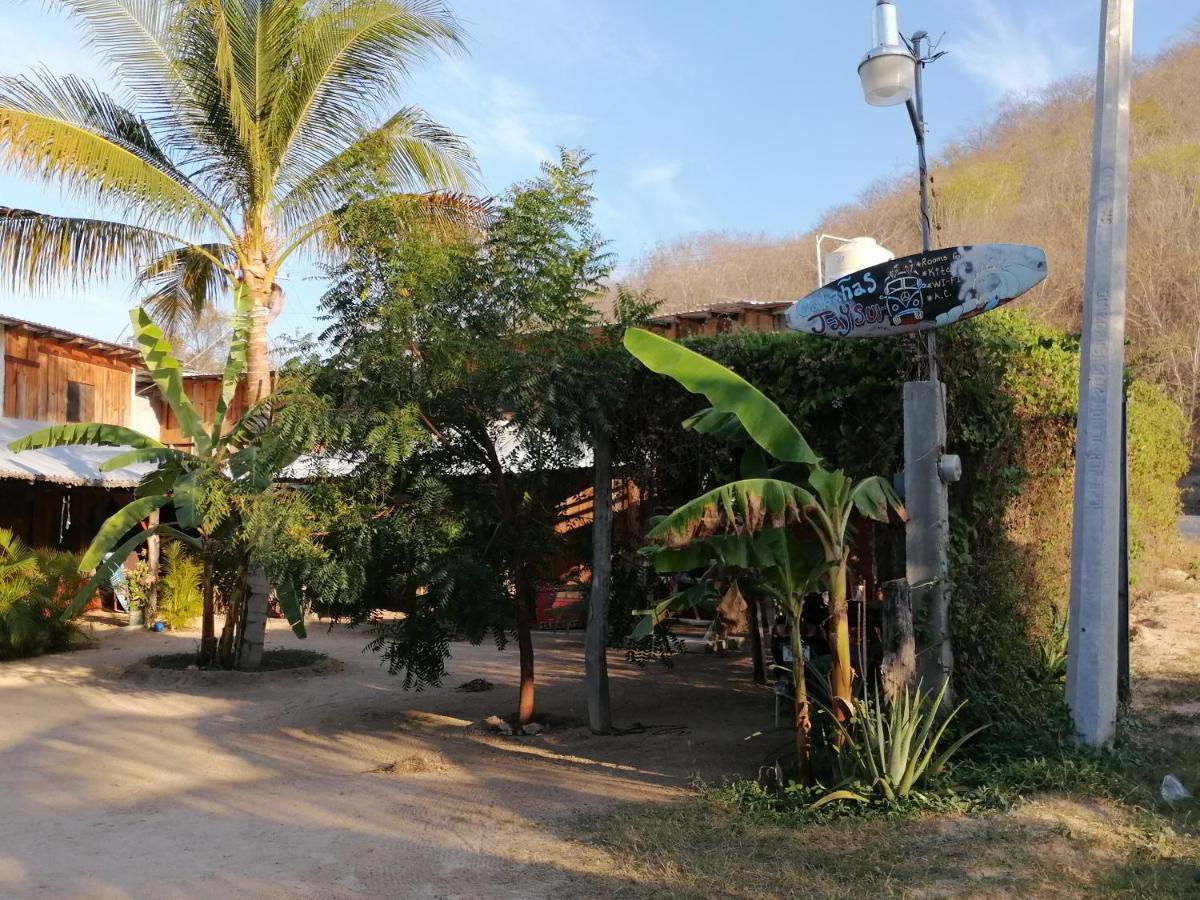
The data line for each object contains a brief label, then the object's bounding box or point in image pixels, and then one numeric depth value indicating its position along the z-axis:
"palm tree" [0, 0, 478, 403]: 11.80
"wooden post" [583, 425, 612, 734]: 8.95
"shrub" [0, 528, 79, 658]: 13.75
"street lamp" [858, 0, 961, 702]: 6.76
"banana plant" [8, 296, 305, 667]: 11.45
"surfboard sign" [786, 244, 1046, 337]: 6.45
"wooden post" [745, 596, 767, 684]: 10.71
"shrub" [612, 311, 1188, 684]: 7.23
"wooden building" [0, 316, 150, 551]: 18.55
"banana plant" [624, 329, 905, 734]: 6.08
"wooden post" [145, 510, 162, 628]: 17.94
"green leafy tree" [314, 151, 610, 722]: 8.39
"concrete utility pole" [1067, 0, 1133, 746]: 6.55
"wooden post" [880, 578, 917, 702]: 6.33
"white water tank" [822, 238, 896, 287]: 12.06
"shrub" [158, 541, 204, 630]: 17.81
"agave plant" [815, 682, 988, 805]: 6.05
